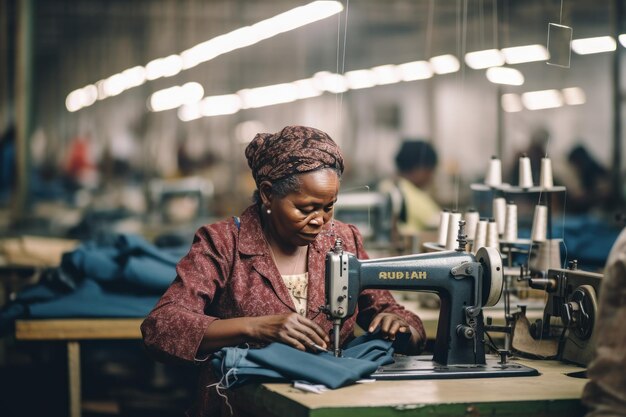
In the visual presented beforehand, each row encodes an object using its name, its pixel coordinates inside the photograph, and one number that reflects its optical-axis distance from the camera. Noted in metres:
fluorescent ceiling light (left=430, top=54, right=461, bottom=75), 9.49
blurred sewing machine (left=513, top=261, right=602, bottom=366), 2.29
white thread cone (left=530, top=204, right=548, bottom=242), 2.96
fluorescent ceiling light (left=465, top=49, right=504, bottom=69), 4.90
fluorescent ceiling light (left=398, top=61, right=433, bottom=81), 10.27
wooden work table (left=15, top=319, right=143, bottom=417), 3.23
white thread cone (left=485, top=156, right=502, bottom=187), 3.19
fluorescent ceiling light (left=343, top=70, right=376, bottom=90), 10.34
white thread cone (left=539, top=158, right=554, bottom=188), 2.99
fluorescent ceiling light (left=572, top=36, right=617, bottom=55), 5.81
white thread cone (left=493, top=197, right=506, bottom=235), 3.05
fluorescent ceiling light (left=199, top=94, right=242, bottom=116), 9.77
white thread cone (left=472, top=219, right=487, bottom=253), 2.88
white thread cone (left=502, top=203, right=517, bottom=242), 3.01
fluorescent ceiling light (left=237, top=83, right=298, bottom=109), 9.95
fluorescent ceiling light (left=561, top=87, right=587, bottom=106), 9.93
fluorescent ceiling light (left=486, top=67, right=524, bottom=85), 4.70
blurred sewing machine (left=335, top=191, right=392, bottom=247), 5.20
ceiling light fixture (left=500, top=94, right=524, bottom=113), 9.07
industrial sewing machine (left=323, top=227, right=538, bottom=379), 2.24
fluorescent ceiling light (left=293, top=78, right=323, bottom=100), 9.98
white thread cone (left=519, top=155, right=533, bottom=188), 3.03
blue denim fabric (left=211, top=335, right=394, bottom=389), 1.98
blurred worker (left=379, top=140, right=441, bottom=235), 5.25
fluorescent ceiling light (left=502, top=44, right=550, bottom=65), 5.43
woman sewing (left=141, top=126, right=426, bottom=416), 2.24
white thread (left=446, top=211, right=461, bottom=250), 2.86
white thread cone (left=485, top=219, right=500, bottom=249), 2.90
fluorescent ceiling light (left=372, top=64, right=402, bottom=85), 10.40
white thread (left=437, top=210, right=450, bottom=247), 2.93
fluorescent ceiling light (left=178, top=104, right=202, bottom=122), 9.67
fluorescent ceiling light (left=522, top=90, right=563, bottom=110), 8.91
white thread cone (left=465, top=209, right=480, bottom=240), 2.92
